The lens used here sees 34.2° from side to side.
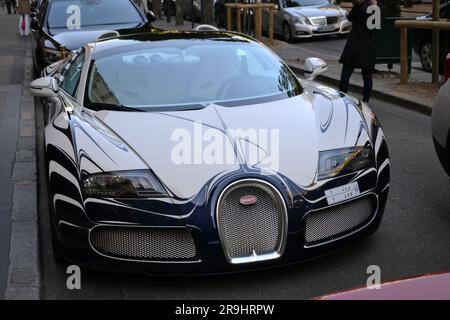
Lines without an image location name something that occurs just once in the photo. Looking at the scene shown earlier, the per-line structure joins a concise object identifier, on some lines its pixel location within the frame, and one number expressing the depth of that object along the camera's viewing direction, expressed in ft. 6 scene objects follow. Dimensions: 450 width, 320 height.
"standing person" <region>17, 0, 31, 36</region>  73.15
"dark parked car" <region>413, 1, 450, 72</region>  44.14
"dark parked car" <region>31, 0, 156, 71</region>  36.22
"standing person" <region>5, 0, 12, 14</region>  134.62
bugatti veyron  13.69
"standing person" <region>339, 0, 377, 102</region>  33.73
